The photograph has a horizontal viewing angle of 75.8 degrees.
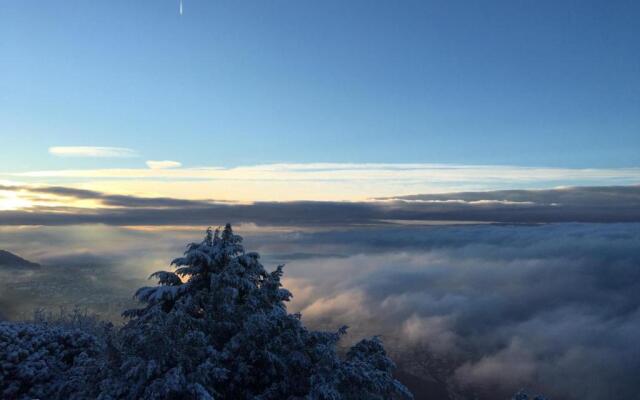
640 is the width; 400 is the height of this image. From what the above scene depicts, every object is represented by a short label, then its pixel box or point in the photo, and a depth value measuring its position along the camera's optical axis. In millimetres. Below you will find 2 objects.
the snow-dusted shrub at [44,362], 16203
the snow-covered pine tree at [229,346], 11312
